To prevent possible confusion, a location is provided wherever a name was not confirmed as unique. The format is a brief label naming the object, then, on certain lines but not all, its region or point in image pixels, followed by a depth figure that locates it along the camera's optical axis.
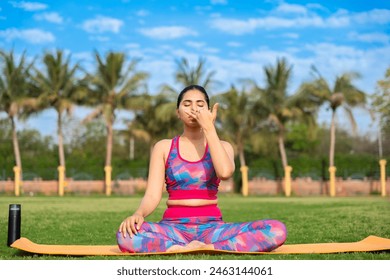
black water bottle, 6.52
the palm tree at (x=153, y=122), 39.06
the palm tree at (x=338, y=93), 38.78
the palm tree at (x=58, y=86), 38.66
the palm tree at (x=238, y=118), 39.78
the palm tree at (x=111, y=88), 38.78
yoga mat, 5.07
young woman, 4.68
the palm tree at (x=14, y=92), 37.94
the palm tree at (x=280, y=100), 39.34
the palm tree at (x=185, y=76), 39.12
